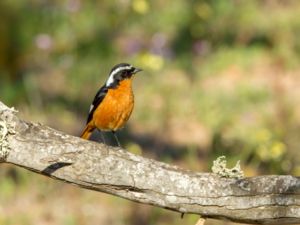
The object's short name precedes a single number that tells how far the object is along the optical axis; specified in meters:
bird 13.77
